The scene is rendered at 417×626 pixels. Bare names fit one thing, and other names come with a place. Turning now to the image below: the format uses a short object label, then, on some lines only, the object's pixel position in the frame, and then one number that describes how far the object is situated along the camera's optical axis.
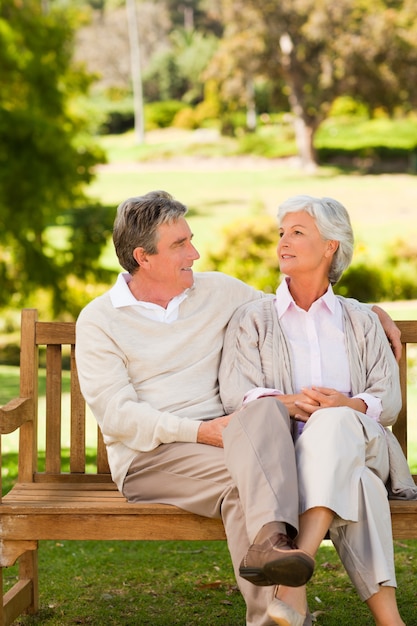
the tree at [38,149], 12.31
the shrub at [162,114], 45.81
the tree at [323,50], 31.75
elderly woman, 3.06
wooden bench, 3.23
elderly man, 2.99
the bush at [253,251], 15.14
